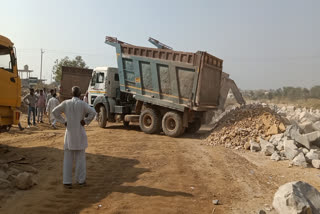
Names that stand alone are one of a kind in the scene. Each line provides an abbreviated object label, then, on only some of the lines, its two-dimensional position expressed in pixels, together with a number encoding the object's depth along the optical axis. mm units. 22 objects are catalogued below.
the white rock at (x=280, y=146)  7957
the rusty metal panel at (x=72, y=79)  20281
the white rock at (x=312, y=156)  7083
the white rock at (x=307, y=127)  9836
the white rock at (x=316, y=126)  10048
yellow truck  6246
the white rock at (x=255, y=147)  8391
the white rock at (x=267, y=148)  7868
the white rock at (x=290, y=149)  7320
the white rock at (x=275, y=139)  8242
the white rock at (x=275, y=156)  7403
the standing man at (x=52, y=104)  11950
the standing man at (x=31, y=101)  11719
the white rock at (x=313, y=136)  7861
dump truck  10141
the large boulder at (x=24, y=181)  4457
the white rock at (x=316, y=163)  6709
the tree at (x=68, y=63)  42075
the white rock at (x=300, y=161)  6887
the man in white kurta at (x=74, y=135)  4634
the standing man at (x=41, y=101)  12844
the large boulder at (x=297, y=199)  3584
